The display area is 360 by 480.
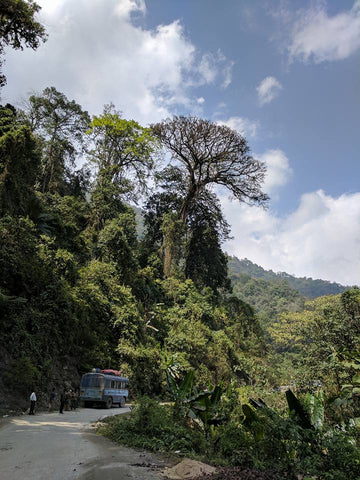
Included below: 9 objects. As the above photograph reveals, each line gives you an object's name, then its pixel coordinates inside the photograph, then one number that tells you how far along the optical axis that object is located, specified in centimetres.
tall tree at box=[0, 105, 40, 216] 1720
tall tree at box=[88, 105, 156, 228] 2985
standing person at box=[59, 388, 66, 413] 1298
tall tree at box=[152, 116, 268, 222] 2969
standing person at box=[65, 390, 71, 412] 1418
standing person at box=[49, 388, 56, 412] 1360
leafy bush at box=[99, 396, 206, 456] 732
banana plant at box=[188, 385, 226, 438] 846
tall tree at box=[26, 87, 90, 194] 2842
